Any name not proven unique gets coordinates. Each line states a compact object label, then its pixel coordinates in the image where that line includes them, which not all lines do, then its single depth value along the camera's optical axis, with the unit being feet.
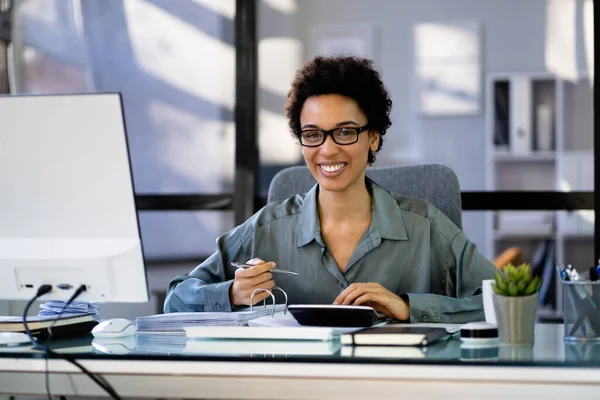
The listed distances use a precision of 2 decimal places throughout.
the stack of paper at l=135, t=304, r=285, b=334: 7.80
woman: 9.08
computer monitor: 7.22
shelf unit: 18.08
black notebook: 6.88
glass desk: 6.32
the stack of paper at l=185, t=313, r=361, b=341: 7.15
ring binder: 8.32
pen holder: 7.30
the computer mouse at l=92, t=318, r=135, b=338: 7.52
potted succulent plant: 7.07
